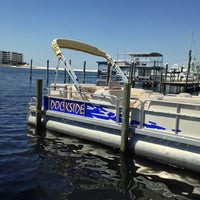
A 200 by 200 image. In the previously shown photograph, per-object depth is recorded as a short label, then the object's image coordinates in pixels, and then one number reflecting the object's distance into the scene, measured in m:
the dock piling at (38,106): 9.35
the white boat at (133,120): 6.23
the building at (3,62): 197.68
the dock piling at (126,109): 6.95
